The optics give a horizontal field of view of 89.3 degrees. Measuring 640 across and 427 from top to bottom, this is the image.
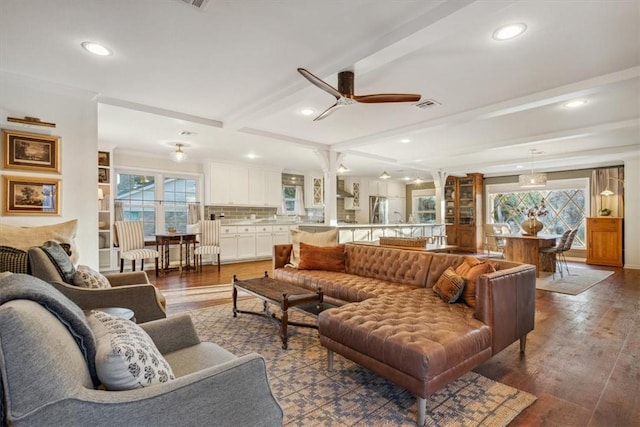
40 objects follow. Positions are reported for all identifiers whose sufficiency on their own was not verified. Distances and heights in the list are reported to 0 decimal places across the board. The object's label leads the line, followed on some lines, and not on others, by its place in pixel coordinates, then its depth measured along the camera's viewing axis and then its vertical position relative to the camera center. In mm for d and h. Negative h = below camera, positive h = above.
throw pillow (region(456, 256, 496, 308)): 2377 -472
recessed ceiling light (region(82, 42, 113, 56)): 2475 +1306
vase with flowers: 5867 -256
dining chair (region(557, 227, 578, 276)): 5719 -539
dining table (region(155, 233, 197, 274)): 6000 -594
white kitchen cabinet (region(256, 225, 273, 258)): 7707 -643
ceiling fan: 2738 +1005
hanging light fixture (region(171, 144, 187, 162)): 5723 +1085
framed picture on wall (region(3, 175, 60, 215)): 2982 +197
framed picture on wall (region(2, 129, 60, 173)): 2998 +620
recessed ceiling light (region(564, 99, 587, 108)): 3693 +1251
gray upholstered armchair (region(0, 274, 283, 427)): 760 -482
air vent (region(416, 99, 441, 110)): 3654 +1254
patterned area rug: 1739 -1103
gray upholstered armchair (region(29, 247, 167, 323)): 2062 -556
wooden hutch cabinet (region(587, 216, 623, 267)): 6934 -673
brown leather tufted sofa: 1705 -704
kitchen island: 6324 -404
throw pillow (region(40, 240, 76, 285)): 2162 -301
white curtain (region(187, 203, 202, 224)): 7117 +34
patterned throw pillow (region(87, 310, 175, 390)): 946 -443
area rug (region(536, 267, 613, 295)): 4699 -1138
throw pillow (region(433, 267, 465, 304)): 2422 -575
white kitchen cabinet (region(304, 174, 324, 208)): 9141 +658
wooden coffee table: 2668 -720
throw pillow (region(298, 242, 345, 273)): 3896 -542
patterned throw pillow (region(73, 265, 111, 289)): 2260 -459
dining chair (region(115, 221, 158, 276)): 5465 -472
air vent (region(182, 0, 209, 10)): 1974 +1302
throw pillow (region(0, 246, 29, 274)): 2094 -289
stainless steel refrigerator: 10422 +87
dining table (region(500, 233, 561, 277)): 5645 -636
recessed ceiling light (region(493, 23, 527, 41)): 2209 +1264
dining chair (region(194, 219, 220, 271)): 6488 -385
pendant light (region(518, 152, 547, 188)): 6320 +616
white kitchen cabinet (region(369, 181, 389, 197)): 10375 +802
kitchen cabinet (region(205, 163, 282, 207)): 7195 +679
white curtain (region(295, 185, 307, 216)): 9062 +321
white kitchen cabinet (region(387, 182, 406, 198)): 11008 +801
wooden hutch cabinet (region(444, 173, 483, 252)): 9445 +23
